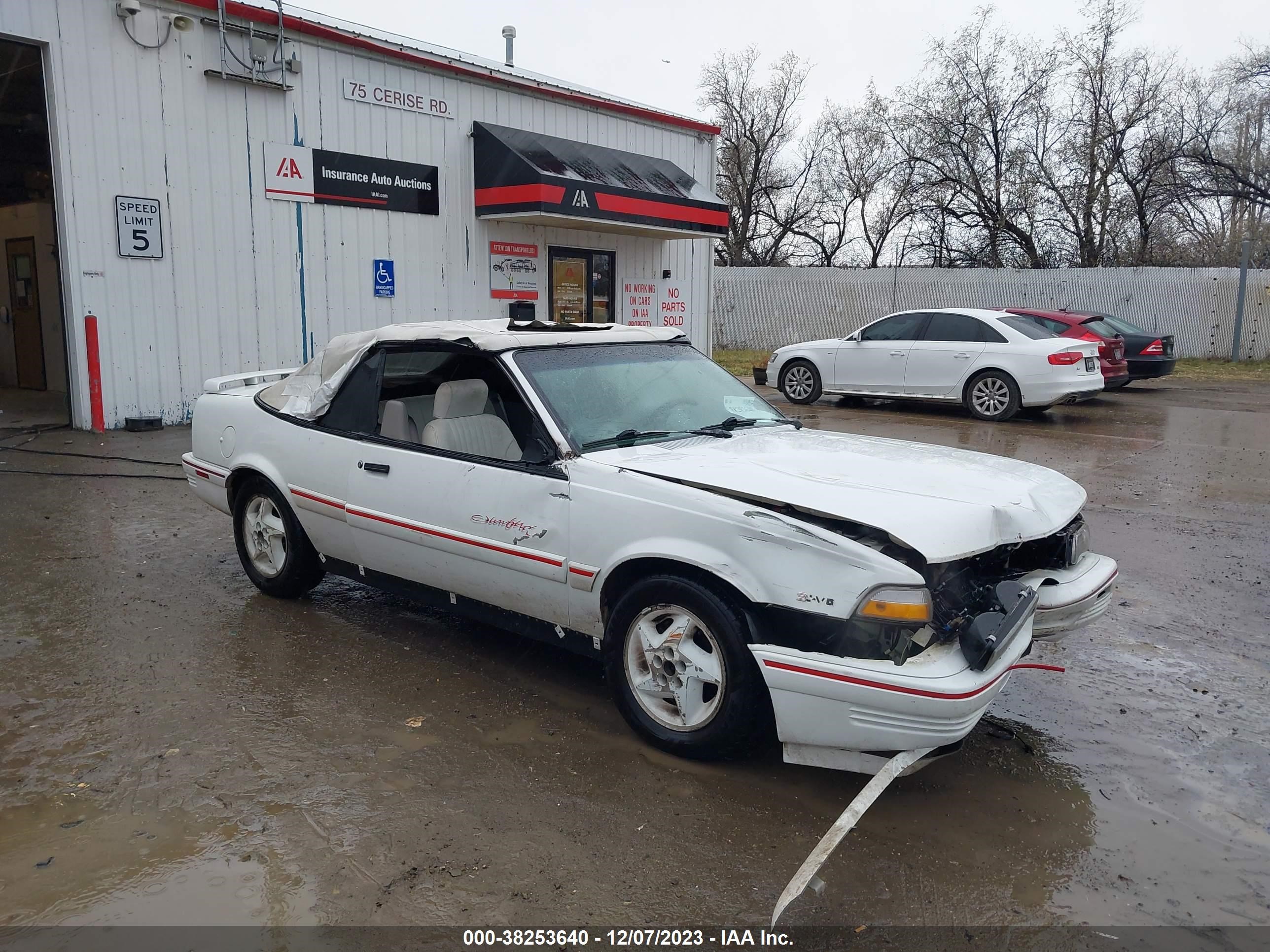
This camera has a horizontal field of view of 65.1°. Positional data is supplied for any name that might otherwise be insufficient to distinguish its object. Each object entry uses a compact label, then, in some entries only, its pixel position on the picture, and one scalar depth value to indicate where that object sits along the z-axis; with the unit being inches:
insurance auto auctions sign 491.2
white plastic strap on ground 104.1
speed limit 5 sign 435.8
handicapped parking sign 539.5
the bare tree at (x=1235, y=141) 1086.4
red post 429.1
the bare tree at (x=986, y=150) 1264.8
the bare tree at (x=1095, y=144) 1182.3
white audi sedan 504.1
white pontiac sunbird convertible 124.3
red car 591.5
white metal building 430.6
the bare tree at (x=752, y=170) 1691.7
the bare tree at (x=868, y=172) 1557.6
